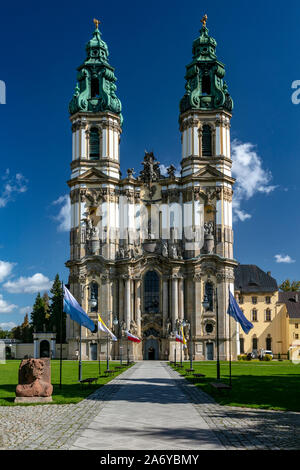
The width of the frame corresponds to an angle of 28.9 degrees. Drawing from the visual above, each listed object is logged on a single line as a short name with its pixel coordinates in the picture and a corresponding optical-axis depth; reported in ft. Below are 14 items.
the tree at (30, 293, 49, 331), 350.93
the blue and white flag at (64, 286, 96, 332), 98.53
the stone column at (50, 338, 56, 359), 281.13
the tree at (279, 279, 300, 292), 393.17
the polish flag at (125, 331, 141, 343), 174.40
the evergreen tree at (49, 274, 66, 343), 330.71
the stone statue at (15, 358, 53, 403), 74.74
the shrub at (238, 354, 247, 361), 263.88
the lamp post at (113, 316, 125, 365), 255.70
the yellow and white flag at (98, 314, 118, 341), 144.67
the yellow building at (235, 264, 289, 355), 316.40
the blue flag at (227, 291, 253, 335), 104.12
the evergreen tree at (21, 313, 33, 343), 358.60
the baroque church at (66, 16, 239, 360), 258.78
